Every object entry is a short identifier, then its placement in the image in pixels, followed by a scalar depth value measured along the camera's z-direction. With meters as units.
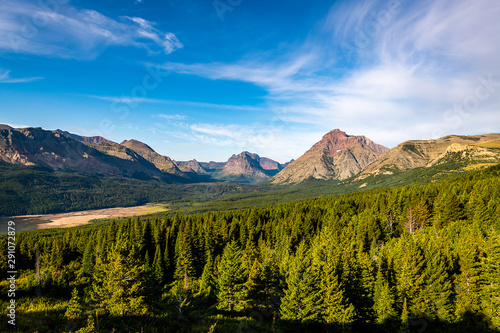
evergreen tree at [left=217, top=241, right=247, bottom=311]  41.41
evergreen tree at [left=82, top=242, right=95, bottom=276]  71.81
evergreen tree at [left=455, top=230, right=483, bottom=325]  30.81
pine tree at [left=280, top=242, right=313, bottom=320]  30.97
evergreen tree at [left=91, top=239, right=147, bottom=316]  25.09
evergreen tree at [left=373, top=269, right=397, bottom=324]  30.75
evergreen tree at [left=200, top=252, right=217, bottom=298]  52.70
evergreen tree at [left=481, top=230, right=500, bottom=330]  29.12
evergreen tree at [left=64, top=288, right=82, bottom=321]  19.86
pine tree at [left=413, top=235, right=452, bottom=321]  31.00
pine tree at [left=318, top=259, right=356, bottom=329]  28.89
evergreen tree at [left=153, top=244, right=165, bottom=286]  64.41
